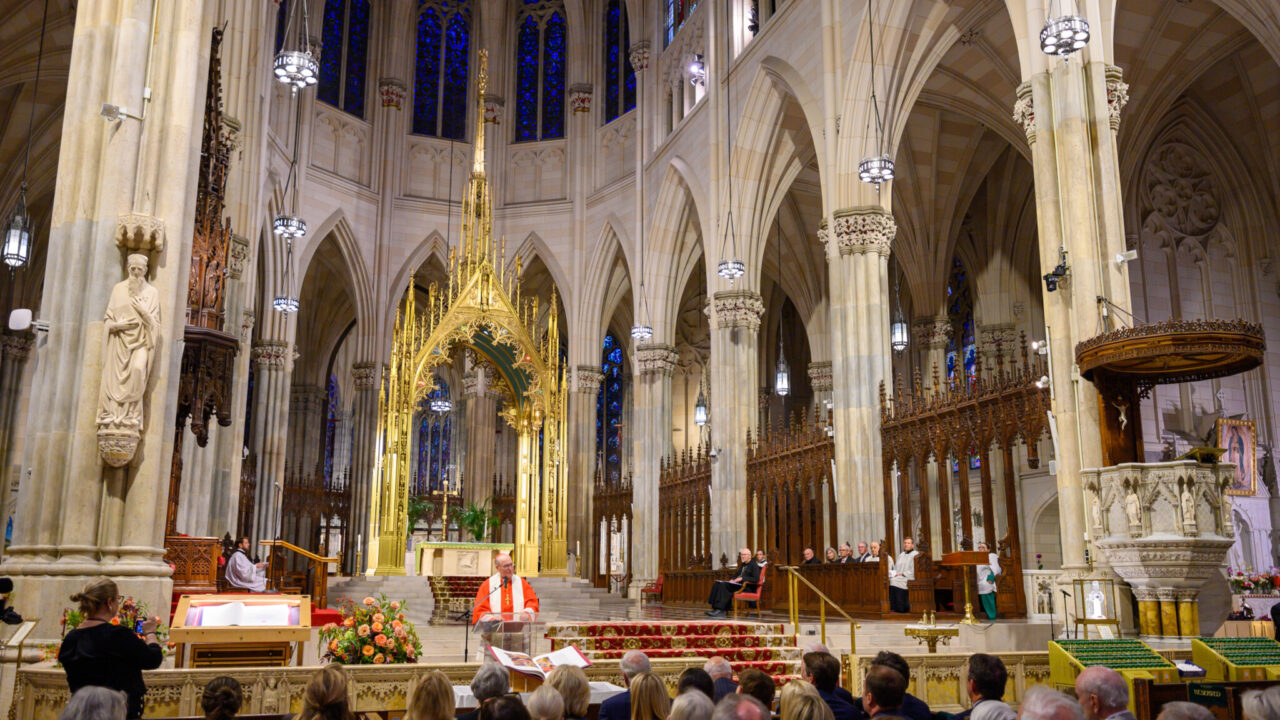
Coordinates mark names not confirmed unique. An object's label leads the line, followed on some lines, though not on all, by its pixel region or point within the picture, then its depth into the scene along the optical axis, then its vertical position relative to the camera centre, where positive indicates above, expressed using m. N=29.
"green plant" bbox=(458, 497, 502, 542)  22.97 +1.00
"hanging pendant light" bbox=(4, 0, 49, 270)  15.24 +4.75
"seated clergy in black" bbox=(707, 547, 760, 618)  14.89 -0.27
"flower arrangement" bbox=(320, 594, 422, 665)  7.70 -0.52
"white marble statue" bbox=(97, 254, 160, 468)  7.71 +1.47
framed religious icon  18.50 +2.18
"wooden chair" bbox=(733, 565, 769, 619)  14.24 -0.39
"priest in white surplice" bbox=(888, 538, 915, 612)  13.90 -0.18
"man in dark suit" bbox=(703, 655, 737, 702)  4.89 -0.52
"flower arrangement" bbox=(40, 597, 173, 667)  6.97 -0.34
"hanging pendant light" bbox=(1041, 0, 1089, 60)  10.31 +5.24
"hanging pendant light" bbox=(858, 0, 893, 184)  14.32 +5.43
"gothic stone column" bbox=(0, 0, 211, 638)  7.70 +2.02
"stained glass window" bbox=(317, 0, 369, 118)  27.55 +13.63
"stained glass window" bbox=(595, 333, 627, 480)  33.84 +5.07
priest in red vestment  8.55 -0.22
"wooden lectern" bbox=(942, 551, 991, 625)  12.39 +0.10
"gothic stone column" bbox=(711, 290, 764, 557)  19.97 +3.40
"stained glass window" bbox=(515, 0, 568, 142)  29.80 +14.28
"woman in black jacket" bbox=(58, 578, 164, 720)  4.73 -0.38
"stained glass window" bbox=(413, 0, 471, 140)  29.36 +14.09
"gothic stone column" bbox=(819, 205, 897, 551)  15.73 +3.24
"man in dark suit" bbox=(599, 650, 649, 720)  4.49 -0.60
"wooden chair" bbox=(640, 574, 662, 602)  21.86 -0.48
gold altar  22.00 +3.98
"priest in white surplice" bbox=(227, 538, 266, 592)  13.16 -0.08
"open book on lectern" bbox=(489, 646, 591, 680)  6.84 -0.63
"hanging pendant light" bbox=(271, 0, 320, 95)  13.76 +6.61
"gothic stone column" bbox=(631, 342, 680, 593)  23.31 +2.95
